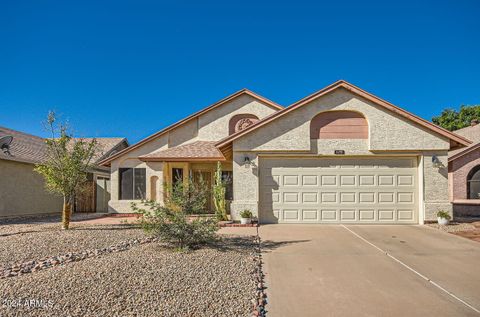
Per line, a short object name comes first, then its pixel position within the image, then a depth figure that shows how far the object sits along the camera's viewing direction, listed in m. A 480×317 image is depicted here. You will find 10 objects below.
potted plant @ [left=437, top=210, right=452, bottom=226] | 10.89
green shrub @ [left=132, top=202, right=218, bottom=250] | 7.12
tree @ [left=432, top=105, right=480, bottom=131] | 35.91
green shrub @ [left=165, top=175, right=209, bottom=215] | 7.32
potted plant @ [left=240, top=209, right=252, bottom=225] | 11.05
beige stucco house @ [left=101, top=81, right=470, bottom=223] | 11.27
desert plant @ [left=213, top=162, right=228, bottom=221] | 12.33
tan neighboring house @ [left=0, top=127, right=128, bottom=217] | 13.63
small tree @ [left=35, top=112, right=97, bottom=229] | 9.84
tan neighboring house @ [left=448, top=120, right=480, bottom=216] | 15.24
